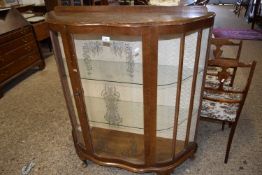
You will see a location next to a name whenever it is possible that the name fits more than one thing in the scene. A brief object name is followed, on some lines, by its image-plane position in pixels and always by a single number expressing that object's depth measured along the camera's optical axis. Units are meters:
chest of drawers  2.61
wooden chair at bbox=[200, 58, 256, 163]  1.36
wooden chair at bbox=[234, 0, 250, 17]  6.47
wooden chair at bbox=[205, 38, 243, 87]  1.81
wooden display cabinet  1.01
